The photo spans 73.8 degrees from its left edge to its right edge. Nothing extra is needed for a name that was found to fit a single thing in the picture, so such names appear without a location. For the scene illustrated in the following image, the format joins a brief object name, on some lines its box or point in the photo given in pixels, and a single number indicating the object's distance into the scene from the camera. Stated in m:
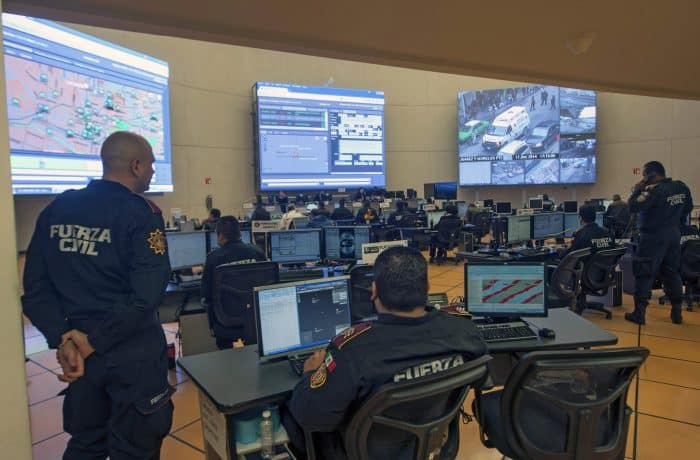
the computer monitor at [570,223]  7.48
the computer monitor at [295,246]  5.19
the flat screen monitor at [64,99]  5.58
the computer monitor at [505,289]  2.71
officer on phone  4.55
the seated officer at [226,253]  3.54
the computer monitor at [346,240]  5.41
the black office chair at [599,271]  4.83
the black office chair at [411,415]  1.39
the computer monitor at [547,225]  6.99
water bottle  1.86
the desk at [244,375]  1.82
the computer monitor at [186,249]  4.63
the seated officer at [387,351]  1.45
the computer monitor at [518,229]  6.66
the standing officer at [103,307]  1.74
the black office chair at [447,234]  8.49
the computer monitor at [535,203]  11.21
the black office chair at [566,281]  4.62
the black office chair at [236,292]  3.41
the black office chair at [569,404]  1.58
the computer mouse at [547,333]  2.48
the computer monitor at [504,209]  10.56
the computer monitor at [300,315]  2.12
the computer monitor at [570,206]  9.95
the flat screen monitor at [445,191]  13.55
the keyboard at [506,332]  2.47
